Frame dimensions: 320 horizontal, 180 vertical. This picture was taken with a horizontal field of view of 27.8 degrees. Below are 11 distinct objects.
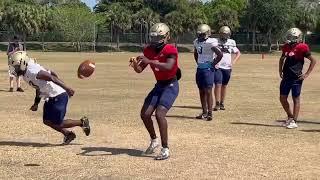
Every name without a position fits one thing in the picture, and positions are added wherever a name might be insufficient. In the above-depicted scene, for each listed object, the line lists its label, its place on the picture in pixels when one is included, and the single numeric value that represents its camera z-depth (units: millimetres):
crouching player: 10352
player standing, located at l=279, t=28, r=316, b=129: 12688
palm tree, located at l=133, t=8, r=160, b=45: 83812
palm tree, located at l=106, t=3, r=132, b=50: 84125
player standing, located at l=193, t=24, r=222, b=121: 13797
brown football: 10594
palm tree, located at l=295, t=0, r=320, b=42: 83912
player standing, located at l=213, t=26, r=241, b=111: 15552
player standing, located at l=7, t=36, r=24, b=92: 20250
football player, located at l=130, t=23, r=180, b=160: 9445
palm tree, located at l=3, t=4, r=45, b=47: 78188
